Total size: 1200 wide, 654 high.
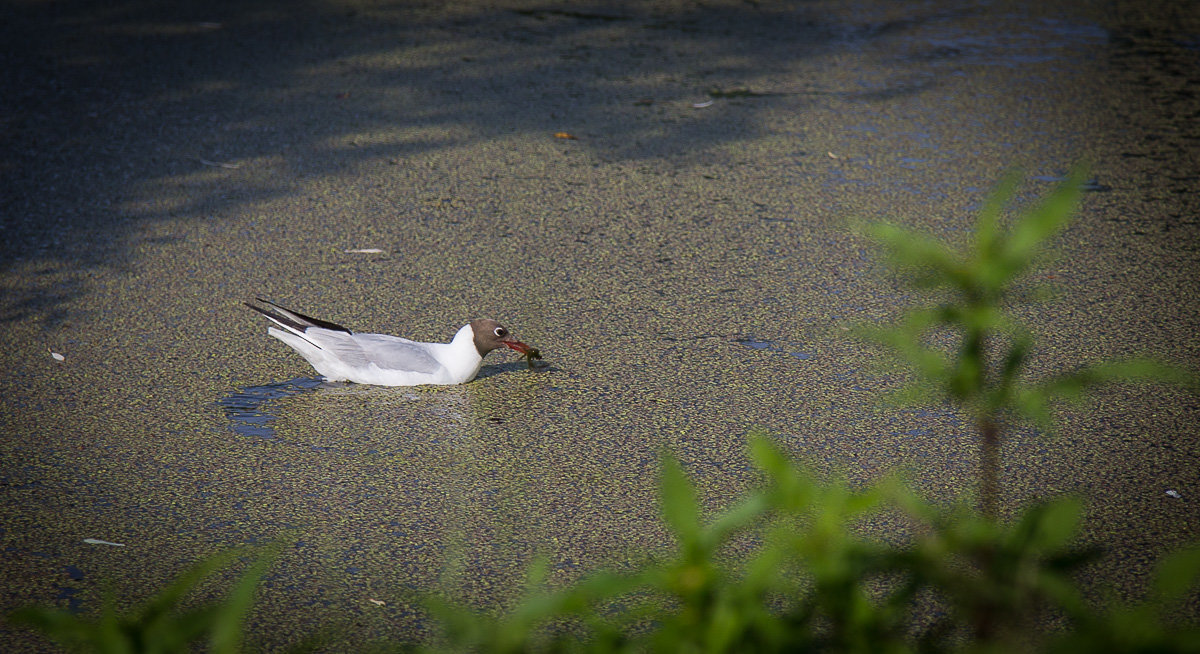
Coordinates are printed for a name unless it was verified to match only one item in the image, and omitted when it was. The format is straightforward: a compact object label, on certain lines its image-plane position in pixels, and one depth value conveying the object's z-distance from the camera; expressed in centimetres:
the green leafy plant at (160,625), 614
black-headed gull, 1229
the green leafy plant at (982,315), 557
